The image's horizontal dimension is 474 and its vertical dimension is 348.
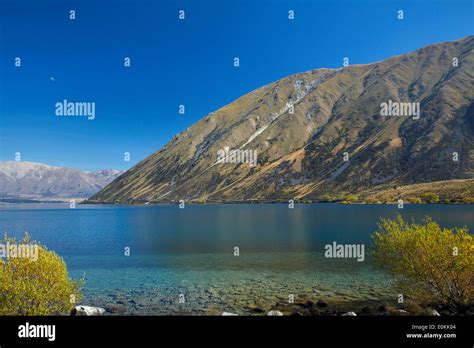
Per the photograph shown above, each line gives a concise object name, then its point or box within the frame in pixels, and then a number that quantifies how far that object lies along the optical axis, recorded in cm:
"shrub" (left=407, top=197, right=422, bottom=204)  19550
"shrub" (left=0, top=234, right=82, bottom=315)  2222
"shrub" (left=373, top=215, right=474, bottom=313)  2598
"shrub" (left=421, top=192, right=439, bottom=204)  19255
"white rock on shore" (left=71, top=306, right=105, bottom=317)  3076
